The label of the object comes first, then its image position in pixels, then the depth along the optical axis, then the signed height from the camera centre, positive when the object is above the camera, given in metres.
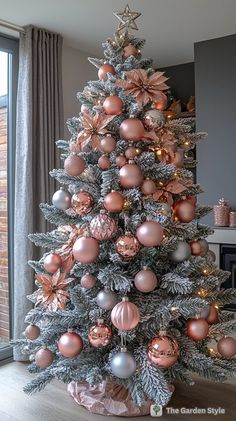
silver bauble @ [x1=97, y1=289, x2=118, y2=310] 1.60 -0.34
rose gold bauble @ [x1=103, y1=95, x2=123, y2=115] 1.71 +0.43
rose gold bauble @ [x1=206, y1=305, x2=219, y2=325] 1.75 -0.45
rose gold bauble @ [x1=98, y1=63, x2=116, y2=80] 1.86 +0.62
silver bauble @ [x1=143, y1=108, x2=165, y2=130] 1.72 +0.37
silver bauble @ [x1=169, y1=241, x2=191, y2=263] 1.66 -0.17
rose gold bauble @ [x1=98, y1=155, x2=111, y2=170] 1.72 +0.20
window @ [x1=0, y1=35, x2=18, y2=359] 3.02 +0.22
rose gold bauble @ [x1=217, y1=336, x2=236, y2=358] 1.69 -0.56
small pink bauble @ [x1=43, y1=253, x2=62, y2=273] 1.72 -0.22
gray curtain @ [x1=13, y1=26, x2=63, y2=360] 2.87 +0.43
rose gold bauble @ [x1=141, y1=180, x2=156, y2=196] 1.65 +0.09
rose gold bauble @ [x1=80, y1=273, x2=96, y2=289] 1.67 -0.28
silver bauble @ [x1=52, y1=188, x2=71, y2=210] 1.81 +0.04
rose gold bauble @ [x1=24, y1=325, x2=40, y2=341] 1.79 -0.53
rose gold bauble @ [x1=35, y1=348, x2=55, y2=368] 1.73 -0.61
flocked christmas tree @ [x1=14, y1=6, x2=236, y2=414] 1.59 -0.20
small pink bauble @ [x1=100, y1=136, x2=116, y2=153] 1.70 +0.27
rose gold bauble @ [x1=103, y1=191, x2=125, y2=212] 1.61 +0.03
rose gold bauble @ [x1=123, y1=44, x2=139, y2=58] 1.85 +0.71
